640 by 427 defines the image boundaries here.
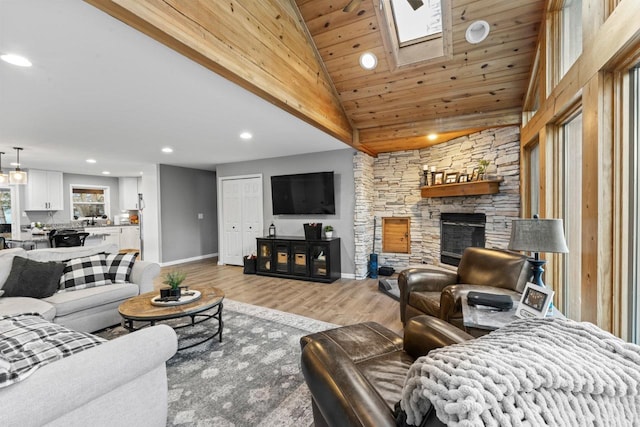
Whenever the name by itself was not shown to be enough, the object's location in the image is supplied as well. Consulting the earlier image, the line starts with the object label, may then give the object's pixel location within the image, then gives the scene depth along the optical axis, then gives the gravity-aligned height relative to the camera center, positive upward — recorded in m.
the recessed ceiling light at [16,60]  1.88 +1.08
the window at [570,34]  2.08 +1.37
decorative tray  2.25 -0.75
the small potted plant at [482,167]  3.78 +0.54
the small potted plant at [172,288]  2.39 -0.67
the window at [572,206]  2.08 -0.01
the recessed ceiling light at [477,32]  2.78 +1.81
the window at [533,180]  3.16 +0.31
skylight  3.00 +2.12
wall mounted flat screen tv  4.91 +0.29
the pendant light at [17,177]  4.31 +0.59
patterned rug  1.62 -1.20
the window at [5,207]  6.29 +0.17
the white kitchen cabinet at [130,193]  8.25 +0.58
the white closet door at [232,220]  5.98 -0.21
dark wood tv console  4.64 -0.86
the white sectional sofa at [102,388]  0.98 -0.71
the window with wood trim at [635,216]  1.40 -0.06
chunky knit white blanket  0.56 -0.39
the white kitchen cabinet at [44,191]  6.41 +0.54
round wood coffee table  2.07 -0.77
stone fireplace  3.62 +0.21
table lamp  1.58 -0.19
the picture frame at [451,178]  4.18 +0.45
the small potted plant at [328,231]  4.86 -0.39
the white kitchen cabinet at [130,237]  7.23 -0.67
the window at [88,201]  7.51 +0.34
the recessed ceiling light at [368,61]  3.30 +1.80
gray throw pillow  2.49 -0.61
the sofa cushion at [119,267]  2.99 -0.60
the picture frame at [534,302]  1.49 -0.55
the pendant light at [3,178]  4.53 +0.61
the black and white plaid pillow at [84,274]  2.74 -0.63
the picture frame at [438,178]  4.38 +0.47
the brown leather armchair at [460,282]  2.11 -0.66
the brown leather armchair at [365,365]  0.88 -0.67
